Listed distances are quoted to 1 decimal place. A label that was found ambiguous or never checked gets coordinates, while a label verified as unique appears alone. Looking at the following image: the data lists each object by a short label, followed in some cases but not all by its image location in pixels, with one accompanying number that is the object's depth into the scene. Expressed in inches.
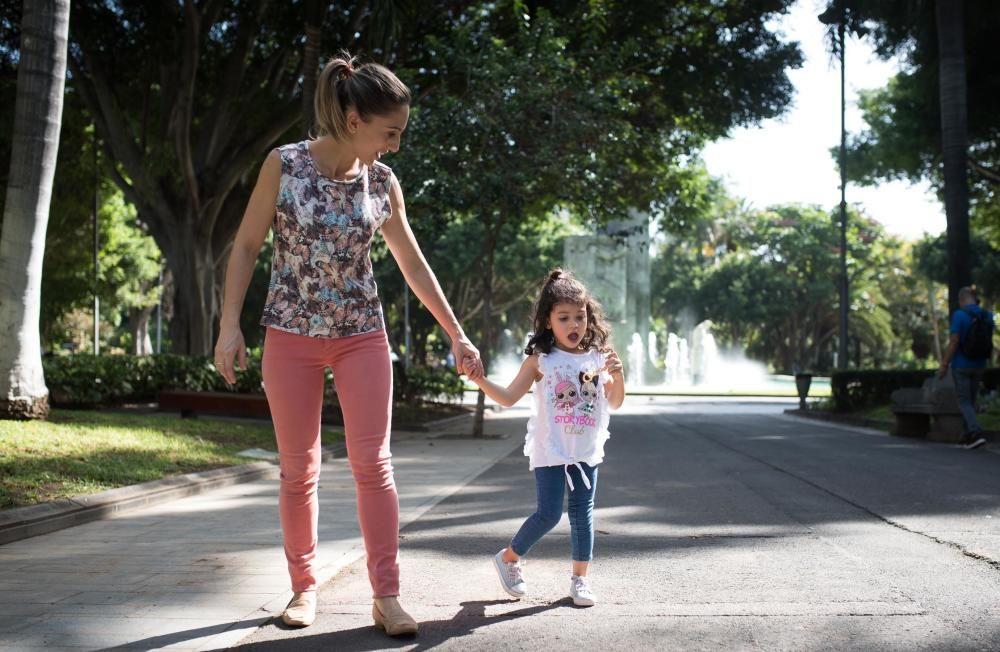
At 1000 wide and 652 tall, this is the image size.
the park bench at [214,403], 639.8
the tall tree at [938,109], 677.9
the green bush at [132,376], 665.0
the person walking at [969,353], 514.0
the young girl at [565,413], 182.2
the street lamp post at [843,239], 1037.2
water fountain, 1849.2
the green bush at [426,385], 921.5
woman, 160.7
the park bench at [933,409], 580.4
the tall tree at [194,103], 741.9
